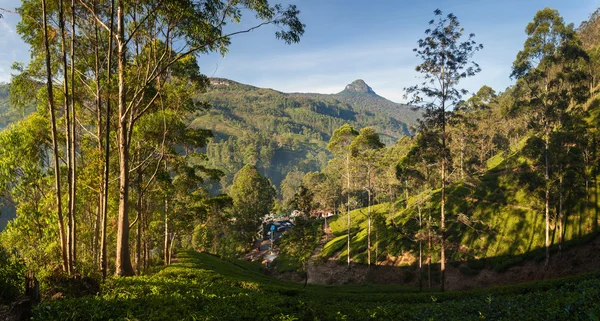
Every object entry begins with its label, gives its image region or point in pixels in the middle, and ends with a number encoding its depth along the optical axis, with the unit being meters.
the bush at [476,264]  30.45
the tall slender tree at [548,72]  24.03
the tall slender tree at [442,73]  18.08
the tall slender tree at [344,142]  36.91
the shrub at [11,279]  8.99
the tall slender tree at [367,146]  36.50
